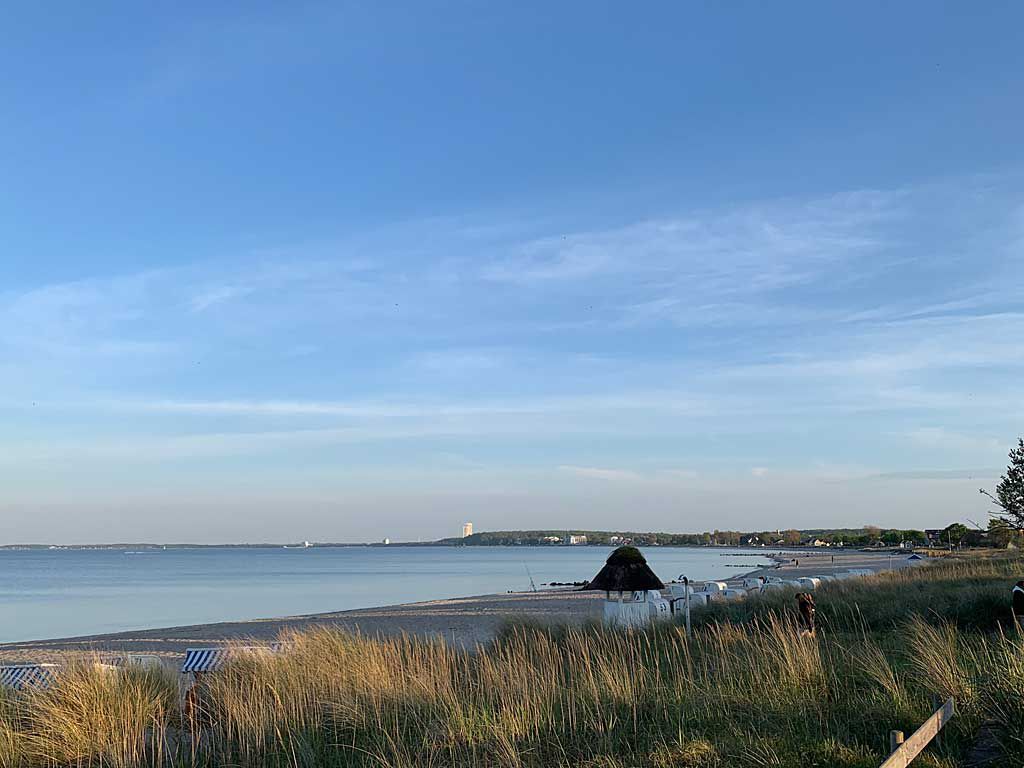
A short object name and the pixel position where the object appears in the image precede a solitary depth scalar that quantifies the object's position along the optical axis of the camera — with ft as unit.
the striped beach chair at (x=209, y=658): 28.56
